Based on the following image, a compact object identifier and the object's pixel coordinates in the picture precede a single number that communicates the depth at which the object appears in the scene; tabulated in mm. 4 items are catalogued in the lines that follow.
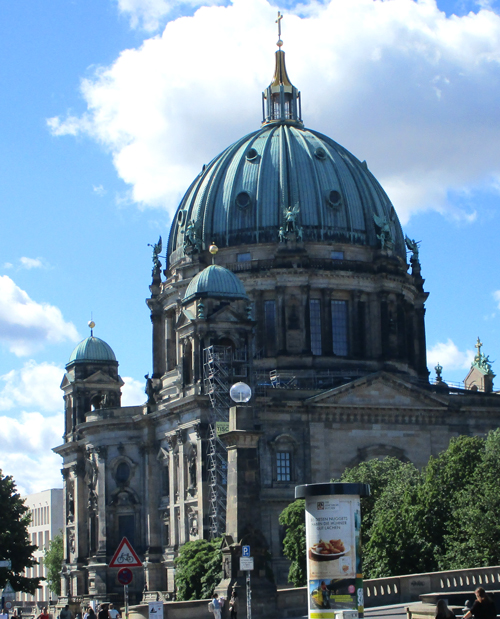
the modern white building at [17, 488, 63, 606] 167875
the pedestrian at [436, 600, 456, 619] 29438
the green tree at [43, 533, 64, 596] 137425
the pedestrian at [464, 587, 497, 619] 29922
